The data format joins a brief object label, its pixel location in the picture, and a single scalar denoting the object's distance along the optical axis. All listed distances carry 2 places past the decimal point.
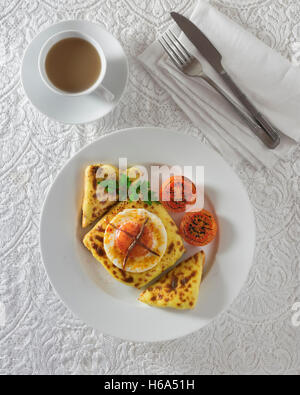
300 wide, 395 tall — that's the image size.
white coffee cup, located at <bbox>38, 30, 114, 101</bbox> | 0.82
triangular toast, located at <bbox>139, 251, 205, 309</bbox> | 0.83
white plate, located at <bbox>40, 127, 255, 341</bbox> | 0.84
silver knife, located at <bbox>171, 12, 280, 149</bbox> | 0.88
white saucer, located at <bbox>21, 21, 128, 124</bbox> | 0.85
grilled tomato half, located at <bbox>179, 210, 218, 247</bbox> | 0.83
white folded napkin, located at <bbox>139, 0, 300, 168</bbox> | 0.89
